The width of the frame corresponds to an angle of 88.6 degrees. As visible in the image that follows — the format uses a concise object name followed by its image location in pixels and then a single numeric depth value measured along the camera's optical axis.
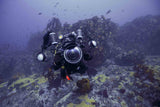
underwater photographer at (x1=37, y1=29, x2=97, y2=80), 1.92
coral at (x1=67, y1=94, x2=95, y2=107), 3.96
